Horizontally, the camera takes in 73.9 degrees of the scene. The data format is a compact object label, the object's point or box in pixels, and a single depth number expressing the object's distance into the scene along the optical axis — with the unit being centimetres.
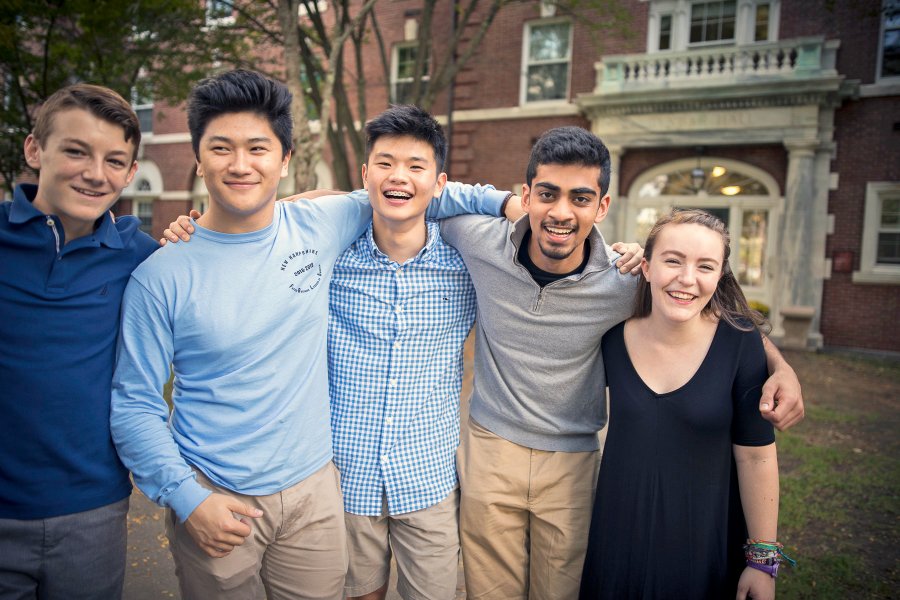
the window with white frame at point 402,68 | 1512
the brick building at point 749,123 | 1143
